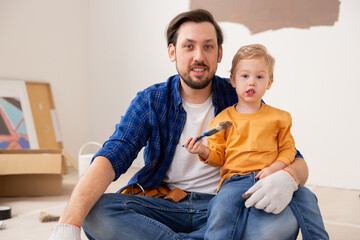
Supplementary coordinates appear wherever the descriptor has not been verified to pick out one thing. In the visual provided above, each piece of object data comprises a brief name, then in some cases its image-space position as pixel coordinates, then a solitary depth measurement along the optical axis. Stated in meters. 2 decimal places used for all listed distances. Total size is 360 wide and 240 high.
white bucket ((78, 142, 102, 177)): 3.17
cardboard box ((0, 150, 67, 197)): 2.76
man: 1.36
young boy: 1.49
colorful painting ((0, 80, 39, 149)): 3.57
